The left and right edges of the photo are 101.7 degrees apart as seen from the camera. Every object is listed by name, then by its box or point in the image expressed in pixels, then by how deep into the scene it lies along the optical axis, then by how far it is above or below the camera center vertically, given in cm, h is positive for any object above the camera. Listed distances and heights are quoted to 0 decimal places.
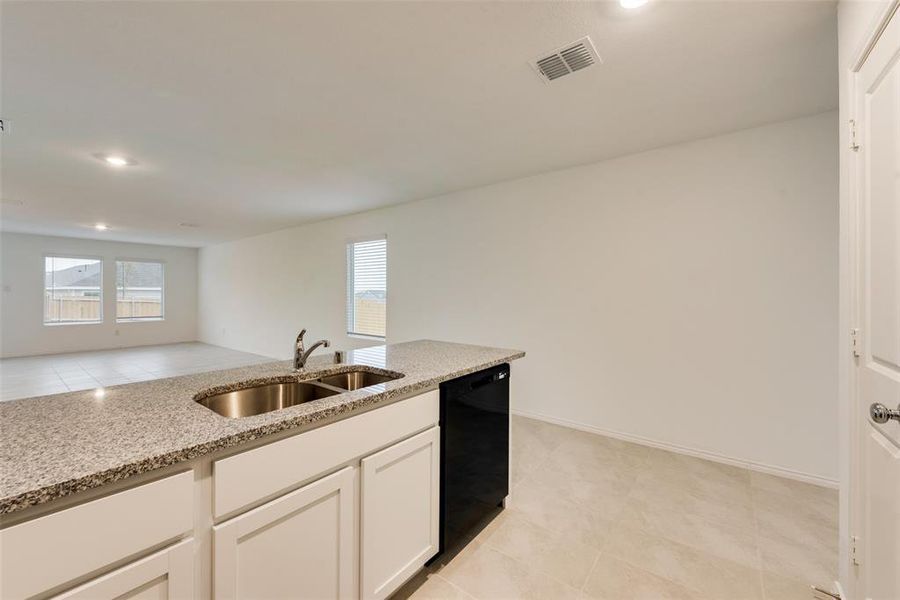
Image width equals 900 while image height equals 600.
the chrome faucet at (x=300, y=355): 181 -27
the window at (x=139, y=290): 871 +25
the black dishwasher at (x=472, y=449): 177 -78
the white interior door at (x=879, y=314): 114 -3
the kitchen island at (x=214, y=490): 77 -51
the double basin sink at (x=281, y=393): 155 -43
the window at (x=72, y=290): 784 +23
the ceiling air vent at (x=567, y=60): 191 +133
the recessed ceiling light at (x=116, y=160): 330 +131
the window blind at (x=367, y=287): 557 +23
